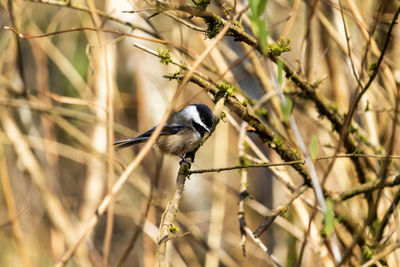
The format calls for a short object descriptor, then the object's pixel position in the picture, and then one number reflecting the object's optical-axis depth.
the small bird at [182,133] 6.22
